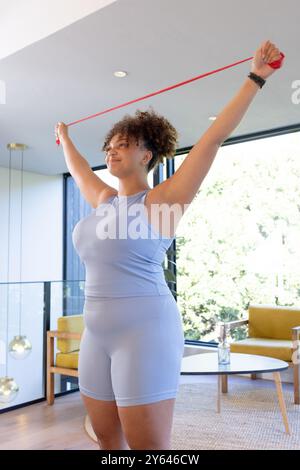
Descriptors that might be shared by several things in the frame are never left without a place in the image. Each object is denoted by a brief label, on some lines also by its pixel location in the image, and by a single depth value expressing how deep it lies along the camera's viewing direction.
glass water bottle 3.10
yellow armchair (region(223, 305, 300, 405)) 3.50
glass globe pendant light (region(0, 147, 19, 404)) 3.13
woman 0.94
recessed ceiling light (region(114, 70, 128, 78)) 2.76
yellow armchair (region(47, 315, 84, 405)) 3.81
